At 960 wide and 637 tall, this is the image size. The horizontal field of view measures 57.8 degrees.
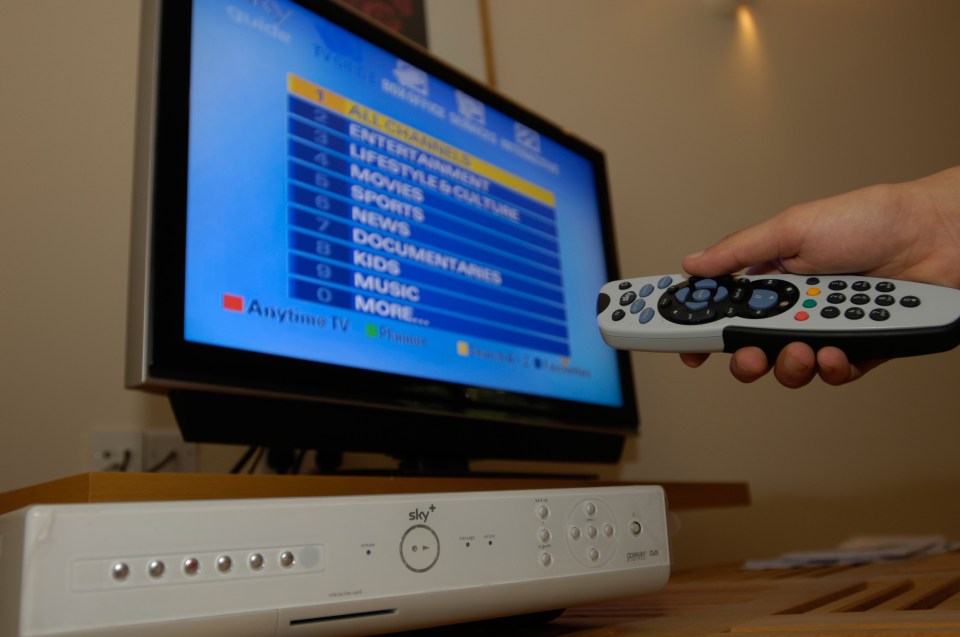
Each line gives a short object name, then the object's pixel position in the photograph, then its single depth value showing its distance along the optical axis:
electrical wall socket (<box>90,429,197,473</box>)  0.98
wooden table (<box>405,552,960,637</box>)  0.47
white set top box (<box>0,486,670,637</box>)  0.37
